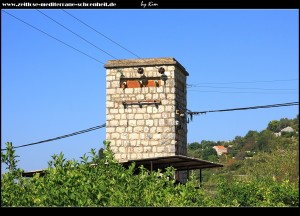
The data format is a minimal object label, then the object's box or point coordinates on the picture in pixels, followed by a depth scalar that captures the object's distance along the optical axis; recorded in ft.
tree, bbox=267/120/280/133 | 259.80
